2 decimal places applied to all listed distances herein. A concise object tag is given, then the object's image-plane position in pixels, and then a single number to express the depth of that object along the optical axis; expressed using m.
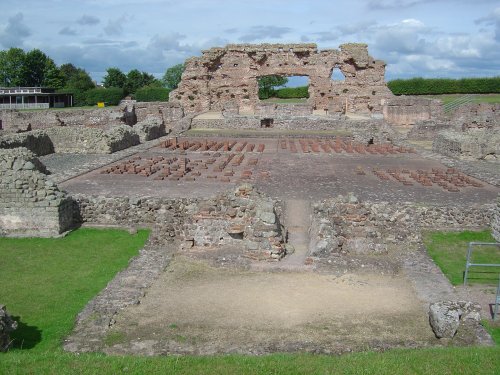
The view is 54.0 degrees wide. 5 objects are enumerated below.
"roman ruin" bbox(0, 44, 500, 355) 7.38
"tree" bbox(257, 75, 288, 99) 62.41
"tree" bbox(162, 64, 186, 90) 101.19
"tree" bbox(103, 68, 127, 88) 82.12
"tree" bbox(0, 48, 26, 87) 77.88
